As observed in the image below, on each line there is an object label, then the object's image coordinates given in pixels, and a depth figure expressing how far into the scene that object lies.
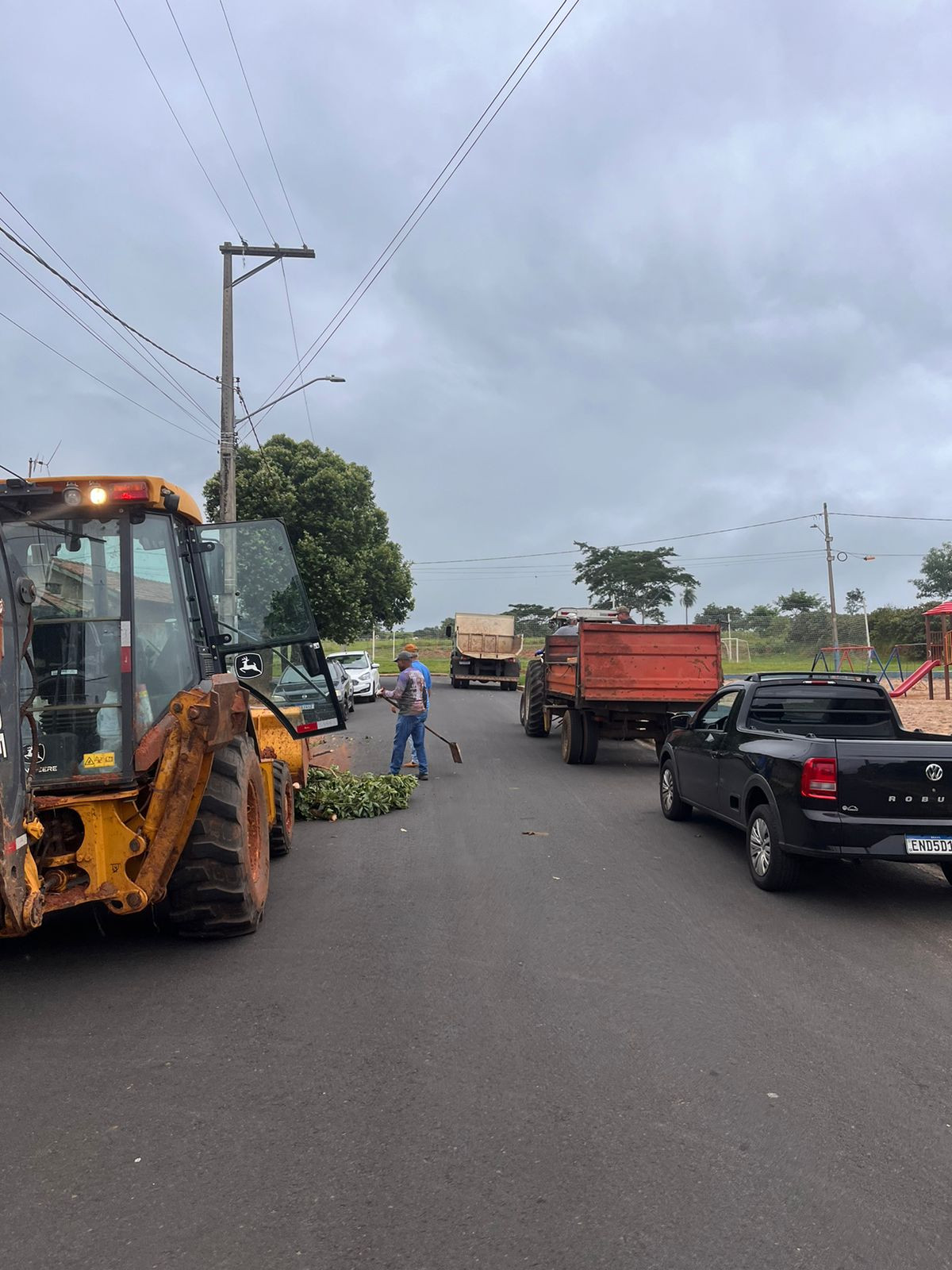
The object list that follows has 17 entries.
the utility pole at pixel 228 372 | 19.67
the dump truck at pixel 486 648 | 35.91
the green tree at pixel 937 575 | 65.56
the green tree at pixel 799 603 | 70.19
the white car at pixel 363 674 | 27.44
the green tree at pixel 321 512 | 30.17
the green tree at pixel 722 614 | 81.31
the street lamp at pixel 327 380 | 21.12
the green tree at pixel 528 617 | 70.19
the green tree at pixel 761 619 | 76.07
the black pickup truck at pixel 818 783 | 6.44
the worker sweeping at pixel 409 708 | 12.41
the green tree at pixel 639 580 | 60.78
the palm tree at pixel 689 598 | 64.38
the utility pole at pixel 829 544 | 45.12
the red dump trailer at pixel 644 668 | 13.19
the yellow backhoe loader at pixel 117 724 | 4.65
